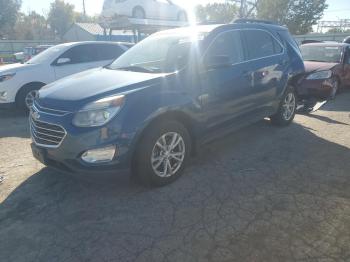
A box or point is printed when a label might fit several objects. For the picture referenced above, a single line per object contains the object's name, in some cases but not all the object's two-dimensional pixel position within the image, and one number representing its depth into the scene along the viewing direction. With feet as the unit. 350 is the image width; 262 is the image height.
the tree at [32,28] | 182.71
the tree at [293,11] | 112.06
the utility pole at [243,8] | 89.66
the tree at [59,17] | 191.72
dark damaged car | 24.93
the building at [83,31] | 137.90
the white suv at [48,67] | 23.53
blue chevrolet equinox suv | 10.24
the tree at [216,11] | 150.71
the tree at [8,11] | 140.05
